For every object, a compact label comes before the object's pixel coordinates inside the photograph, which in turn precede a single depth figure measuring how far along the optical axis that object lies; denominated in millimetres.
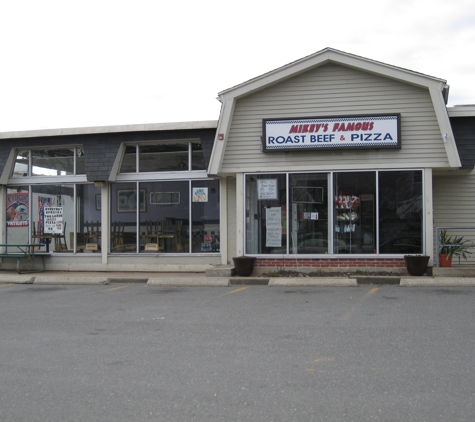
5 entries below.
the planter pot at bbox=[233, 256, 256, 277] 14050
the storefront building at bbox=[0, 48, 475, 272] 13906
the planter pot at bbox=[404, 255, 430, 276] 13250
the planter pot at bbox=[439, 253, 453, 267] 13602
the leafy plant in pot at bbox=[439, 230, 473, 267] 13609
